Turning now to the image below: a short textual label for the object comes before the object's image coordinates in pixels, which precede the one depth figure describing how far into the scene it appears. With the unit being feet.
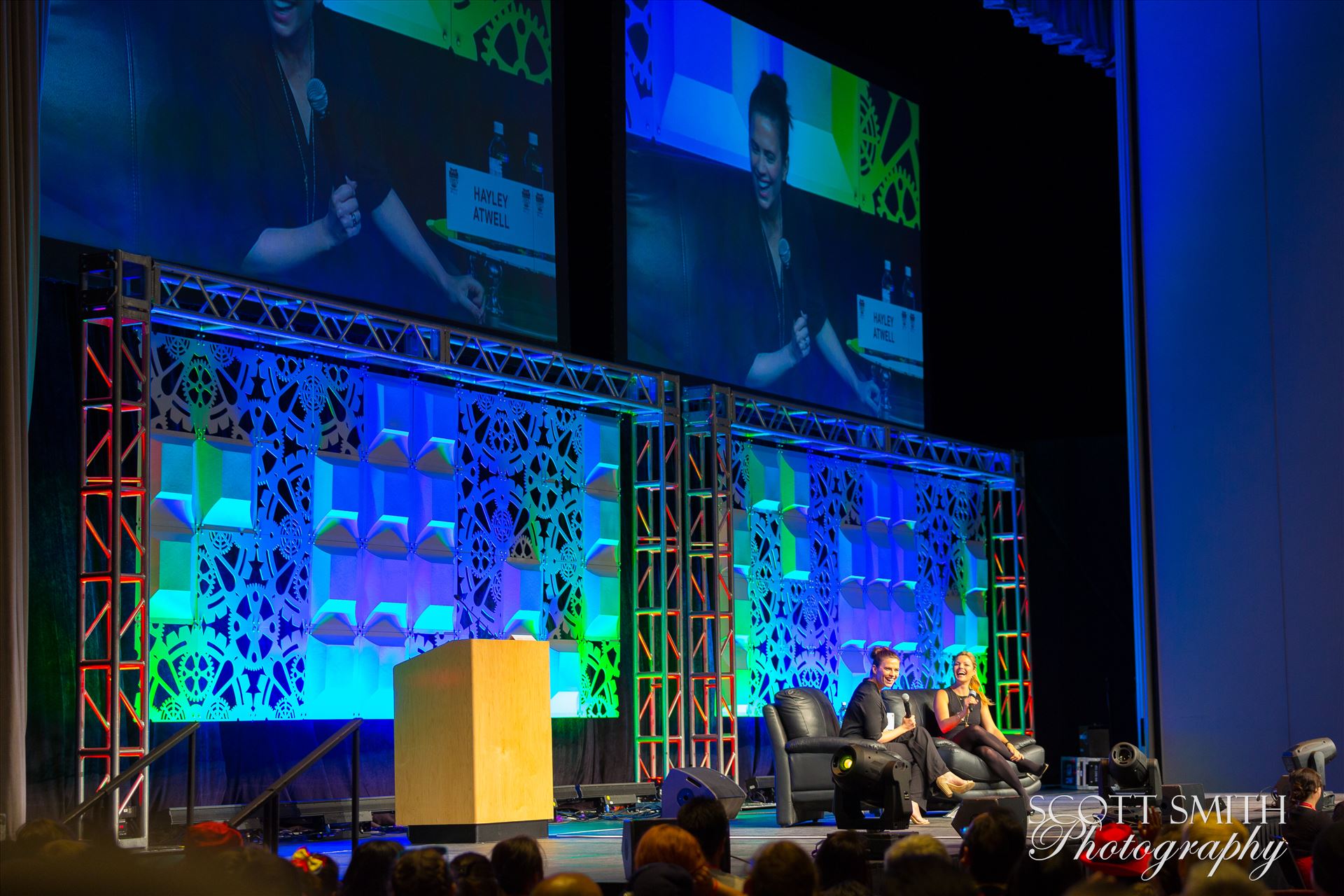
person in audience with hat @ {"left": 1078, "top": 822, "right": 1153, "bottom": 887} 13.19
